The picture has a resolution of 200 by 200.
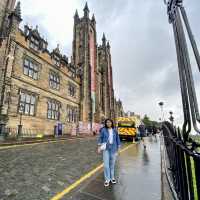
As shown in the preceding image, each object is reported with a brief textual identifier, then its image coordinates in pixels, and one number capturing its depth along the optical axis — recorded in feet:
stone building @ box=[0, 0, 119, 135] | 57.21
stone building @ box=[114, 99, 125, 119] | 232.12
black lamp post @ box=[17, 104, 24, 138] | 52.60
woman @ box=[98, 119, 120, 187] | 17.15
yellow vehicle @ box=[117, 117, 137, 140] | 70.69
